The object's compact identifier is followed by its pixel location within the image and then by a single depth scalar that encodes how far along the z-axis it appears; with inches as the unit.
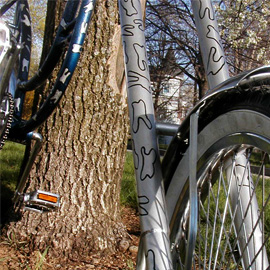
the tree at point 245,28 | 338.4
